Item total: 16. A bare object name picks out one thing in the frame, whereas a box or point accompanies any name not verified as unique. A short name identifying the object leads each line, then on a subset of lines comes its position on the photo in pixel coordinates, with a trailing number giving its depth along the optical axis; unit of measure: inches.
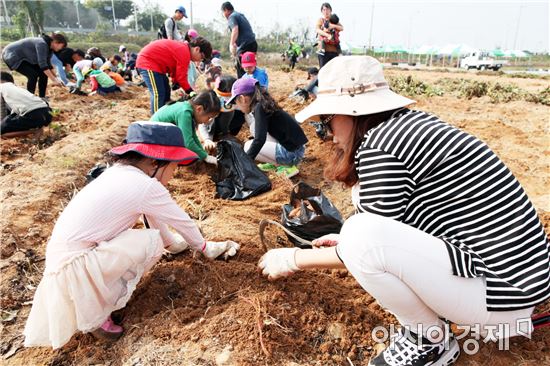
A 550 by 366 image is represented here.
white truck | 1091.1
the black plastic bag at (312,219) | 97.6
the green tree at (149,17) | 2278.5
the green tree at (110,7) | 2420.0
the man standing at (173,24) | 291.8
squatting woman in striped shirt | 53.4
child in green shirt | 140.6
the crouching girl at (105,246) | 67.6
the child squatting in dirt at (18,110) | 204.2
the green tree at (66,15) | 2409.0
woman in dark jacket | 255.6
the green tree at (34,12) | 1183.1
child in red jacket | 189.5
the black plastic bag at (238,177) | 143.6
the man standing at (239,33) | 248.5
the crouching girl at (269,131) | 151.2
